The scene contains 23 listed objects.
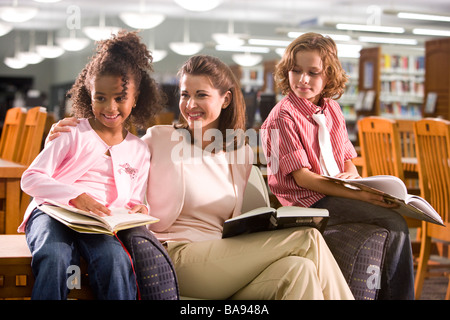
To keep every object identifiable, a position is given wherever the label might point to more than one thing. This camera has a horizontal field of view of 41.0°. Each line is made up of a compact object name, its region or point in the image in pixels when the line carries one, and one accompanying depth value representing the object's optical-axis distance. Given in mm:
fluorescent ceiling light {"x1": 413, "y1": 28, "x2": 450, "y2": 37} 8477
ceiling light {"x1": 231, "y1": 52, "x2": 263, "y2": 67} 11188
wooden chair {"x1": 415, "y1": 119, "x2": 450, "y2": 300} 2744
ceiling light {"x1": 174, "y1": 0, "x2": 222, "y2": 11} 6072
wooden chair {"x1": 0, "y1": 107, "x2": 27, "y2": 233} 3185
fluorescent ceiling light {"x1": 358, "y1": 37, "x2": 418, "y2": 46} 9352
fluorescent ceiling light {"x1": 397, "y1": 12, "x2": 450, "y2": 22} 7503
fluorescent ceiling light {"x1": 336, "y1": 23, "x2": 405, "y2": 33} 7945
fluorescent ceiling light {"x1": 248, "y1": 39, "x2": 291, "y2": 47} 10102
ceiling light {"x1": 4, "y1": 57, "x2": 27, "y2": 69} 13201
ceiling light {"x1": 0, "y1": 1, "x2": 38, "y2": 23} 7188
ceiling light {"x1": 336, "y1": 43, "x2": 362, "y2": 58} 9705
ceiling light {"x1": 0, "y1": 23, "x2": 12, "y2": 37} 9675
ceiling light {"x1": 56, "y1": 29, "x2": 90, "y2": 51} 9148
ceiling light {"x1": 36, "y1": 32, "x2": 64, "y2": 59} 11039
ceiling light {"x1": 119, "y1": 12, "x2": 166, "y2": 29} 7324
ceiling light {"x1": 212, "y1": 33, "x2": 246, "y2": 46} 9422
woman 1544
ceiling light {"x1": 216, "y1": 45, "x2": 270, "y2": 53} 12685
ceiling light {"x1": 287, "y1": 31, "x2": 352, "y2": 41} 9323
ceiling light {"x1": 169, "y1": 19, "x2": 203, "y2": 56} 10062
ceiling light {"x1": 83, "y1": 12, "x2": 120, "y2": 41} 8445
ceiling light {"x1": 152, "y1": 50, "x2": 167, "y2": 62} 10313
